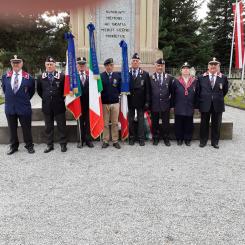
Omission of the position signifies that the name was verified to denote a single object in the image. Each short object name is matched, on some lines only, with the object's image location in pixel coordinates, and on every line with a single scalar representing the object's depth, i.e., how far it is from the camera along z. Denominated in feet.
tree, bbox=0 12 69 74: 64.23
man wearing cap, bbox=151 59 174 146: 18.61
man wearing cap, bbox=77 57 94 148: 18.63
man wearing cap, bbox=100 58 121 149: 18.38
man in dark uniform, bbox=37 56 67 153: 17.72
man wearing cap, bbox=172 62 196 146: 18.63
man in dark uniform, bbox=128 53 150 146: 18.61
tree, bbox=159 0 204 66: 103.14
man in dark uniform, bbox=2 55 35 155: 17.15
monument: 25.23
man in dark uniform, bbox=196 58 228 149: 18.44
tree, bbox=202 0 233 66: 126.34
